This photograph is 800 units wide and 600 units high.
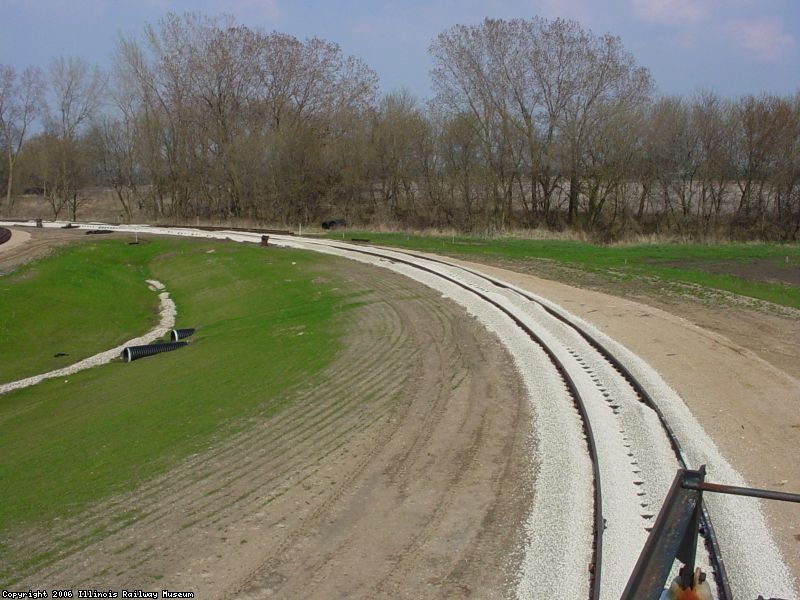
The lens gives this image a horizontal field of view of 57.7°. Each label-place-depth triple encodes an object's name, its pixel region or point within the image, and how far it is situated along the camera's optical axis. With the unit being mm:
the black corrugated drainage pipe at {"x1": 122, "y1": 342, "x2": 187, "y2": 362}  22078
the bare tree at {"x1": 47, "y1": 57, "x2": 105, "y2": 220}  74375
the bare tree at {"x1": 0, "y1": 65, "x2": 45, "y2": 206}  80250
